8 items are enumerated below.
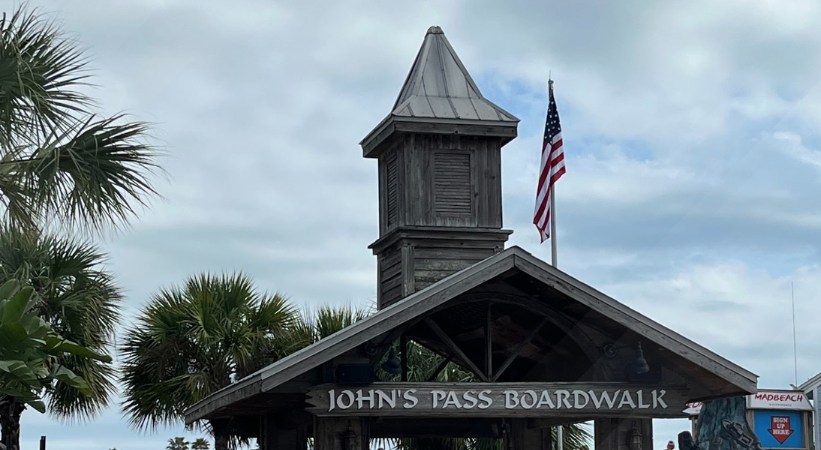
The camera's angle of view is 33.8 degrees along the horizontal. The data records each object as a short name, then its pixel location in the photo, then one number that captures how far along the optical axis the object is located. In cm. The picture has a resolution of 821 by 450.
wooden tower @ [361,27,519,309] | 2048
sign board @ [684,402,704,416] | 4409
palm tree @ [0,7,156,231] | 1324
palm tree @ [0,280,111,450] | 1059
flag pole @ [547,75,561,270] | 2369
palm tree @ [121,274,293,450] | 2586
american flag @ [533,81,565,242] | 2353
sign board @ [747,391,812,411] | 5228
